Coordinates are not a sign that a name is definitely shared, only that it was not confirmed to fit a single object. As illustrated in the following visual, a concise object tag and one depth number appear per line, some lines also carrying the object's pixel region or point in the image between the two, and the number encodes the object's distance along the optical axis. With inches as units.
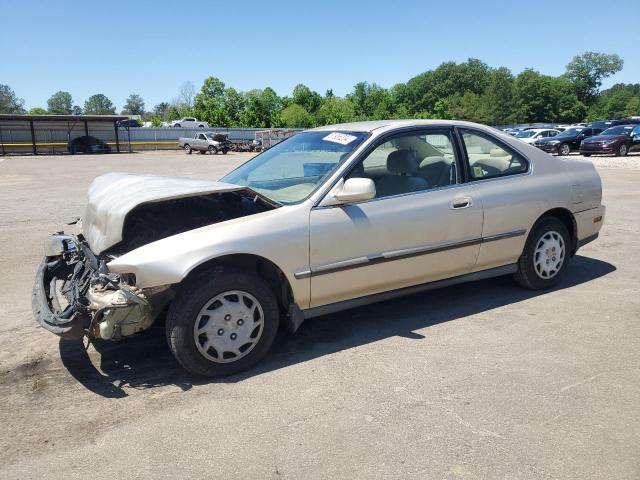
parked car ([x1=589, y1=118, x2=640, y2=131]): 1273.4
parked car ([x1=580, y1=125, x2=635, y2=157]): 977.5
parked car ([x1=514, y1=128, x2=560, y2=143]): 1162.3
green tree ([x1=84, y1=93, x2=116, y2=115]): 6503.9
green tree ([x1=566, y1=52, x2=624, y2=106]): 3993.6
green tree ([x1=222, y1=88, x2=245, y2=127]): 2787.9
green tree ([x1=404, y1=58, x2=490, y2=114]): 4441.4
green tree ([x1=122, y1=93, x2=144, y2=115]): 6482.3
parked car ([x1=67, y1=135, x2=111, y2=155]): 1622.8
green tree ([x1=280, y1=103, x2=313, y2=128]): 2654.0
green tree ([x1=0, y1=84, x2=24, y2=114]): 4632.1
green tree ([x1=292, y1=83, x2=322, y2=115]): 3348.9
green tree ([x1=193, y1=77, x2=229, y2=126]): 2743.6
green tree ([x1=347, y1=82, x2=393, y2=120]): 3953.7
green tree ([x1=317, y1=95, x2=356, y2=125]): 2969.0
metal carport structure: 1536.7
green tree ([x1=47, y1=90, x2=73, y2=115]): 6312.0
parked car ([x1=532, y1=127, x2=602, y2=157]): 1089.4
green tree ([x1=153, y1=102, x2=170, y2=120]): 6259.8
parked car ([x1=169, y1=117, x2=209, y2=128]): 2426.7
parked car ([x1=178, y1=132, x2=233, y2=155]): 1660.8
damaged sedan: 129.9
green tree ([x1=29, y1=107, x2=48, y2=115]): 4494.1
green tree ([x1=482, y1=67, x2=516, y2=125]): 3132.4
